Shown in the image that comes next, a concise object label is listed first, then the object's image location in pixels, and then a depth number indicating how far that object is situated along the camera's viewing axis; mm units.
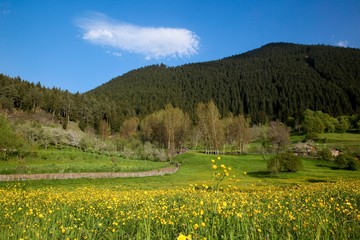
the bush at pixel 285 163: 43269
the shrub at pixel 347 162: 48469
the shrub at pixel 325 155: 59688
